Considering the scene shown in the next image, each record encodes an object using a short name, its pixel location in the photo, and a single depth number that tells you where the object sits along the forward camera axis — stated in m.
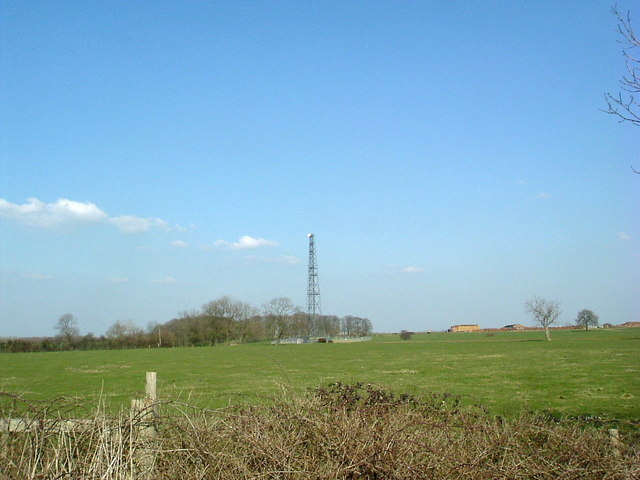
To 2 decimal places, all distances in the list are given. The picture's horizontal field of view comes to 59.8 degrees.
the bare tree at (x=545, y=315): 91.36
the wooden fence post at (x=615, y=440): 5.22
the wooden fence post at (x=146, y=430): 4.57
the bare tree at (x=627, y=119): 6.48
